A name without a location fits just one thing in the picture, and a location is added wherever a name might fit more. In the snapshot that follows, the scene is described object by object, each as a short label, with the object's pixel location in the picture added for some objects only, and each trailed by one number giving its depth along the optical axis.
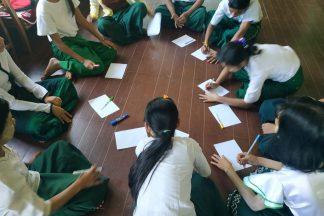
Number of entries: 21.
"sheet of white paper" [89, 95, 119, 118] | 2.35
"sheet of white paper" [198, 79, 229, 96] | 2.50
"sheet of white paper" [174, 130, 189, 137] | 2.11
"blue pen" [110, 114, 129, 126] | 2.24
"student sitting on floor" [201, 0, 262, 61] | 2.38
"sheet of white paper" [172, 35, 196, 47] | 3.09
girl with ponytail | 1.06
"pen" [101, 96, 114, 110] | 2.39
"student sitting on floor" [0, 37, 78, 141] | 1.97
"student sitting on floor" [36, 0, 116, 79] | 2.36
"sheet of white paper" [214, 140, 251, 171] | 1.92
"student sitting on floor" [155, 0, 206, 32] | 3.15
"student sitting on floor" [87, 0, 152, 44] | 3.06
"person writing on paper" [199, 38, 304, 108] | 1.89
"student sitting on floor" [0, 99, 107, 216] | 1.13
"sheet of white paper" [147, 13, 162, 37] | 3.15
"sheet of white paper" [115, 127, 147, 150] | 2.09
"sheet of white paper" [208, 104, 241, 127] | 2.23
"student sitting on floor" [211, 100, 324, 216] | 1.02
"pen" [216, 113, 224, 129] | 2.19
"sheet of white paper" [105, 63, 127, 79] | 2.70
